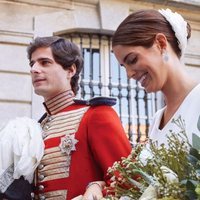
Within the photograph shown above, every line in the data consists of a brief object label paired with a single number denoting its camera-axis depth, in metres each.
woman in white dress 1.82
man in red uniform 2.15
